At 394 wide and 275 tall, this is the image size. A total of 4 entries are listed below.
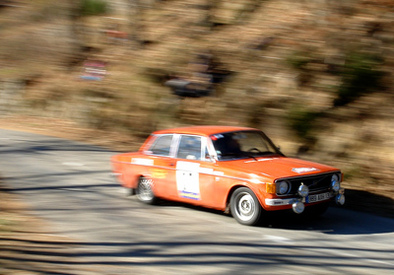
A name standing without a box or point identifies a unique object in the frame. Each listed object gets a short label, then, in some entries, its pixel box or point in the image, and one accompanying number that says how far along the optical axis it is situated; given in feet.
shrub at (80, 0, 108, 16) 63.67
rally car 24.12
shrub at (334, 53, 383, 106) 40.96
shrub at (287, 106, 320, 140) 42.32
